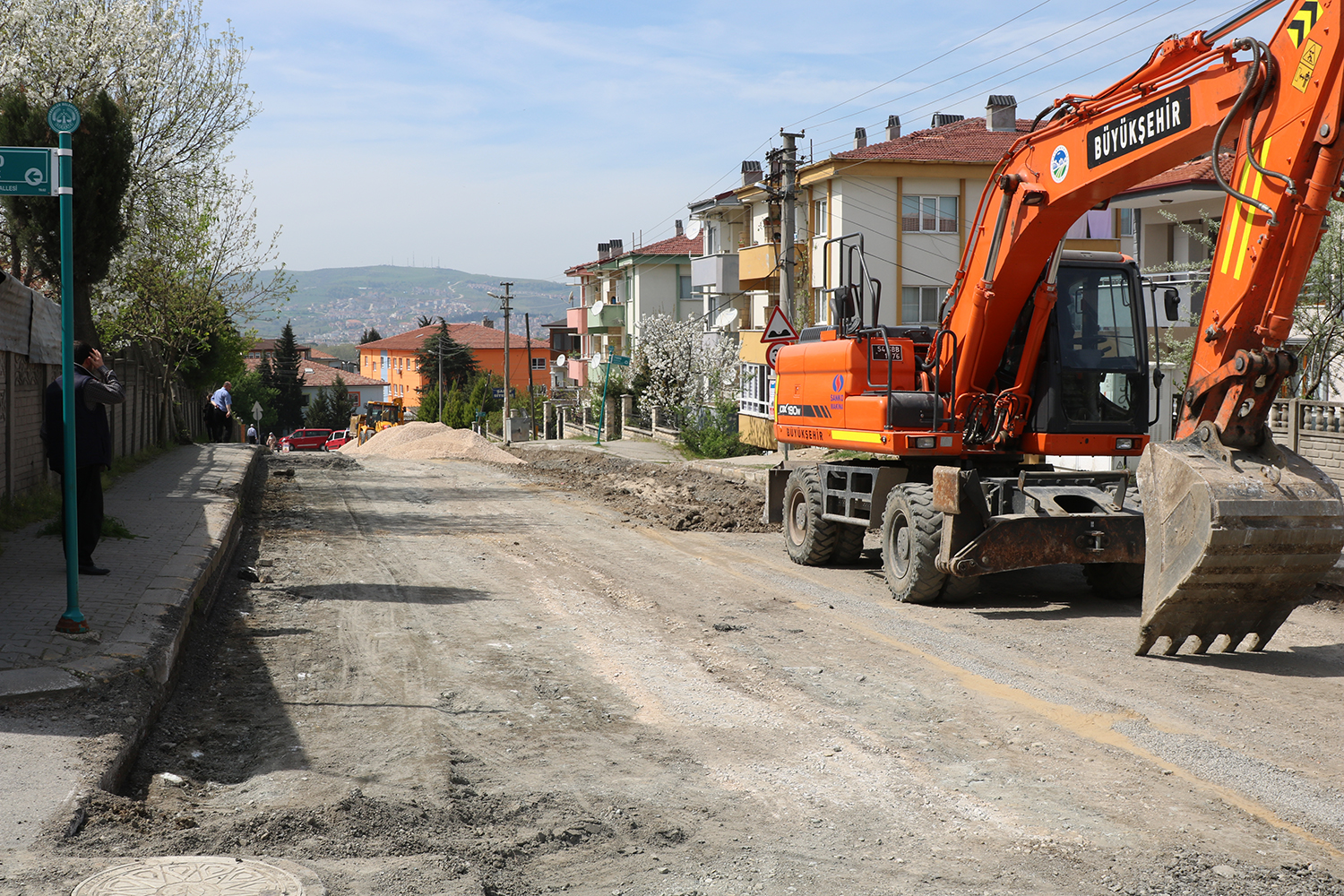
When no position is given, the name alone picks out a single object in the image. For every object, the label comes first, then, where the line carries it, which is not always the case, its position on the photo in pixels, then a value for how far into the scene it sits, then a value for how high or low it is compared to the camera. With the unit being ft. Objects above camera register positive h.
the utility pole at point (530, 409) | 191.99 +0.09
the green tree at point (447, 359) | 317.22 +13.76
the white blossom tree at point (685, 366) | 137.28 +5.82
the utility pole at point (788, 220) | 76.07 +12.59
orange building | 399.03 +18.89
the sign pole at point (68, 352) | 23.11 +1.14
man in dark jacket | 32.12 -0.72
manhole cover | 13.66 -5.67
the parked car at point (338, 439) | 234.38 -6.21
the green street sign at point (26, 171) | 22.65 +4.64
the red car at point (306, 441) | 217.56 -6.08
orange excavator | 23.82 +0.67
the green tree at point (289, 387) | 338.75 +6.41
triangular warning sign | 50.03 +3.91
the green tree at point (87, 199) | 53.67 +9.94
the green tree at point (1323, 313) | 61.52 +5.43
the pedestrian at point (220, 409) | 112.27 -0.10
